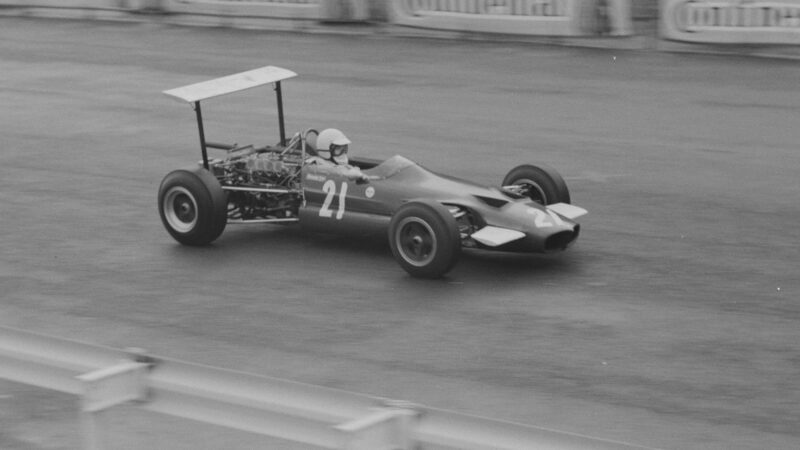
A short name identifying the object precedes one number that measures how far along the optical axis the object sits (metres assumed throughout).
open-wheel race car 17.58
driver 19.66
